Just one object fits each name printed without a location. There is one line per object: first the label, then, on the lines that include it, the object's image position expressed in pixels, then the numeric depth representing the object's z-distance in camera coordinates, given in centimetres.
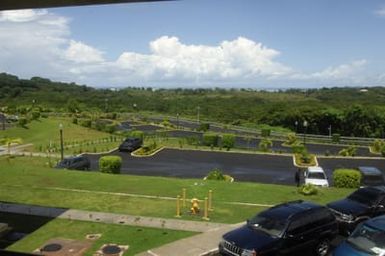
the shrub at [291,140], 5238
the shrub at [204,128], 6857
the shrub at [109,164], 2800
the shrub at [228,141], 4552
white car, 2600
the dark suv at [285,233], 1105
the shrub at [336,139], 5640
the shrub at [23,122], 5729
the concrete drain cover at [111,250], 1299
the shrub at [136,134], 5043
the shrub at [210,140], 4802
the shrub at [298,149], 4151
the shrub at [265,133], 6312
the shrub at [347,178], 2323
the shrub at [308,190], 2012
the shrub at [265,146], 4425
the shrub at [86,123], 6050
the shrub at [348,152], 4281
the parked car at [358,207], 1380
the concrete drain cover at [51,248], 1335
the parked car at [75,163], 3016
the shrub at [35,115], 6267
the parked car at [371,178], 2500
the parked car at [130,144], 4281
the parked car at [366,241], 973
